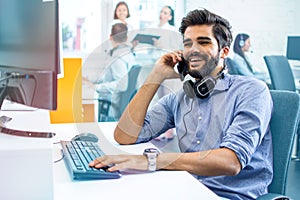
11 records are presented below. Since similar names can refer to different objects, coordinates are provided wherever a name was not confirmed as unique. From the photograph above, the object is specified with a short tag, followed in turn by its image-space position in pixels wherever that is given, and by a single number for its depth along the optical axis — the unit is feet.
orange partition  6.14
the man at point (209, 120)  3.90
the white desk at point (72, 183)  2.73
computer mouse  4.52
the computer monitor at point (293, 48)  15.92
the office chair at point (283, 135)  4.11
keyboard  3.32
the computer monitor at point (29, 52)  3.07
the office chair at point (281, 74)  10.96
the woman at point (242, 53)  14.19
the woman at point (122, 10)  13.37
